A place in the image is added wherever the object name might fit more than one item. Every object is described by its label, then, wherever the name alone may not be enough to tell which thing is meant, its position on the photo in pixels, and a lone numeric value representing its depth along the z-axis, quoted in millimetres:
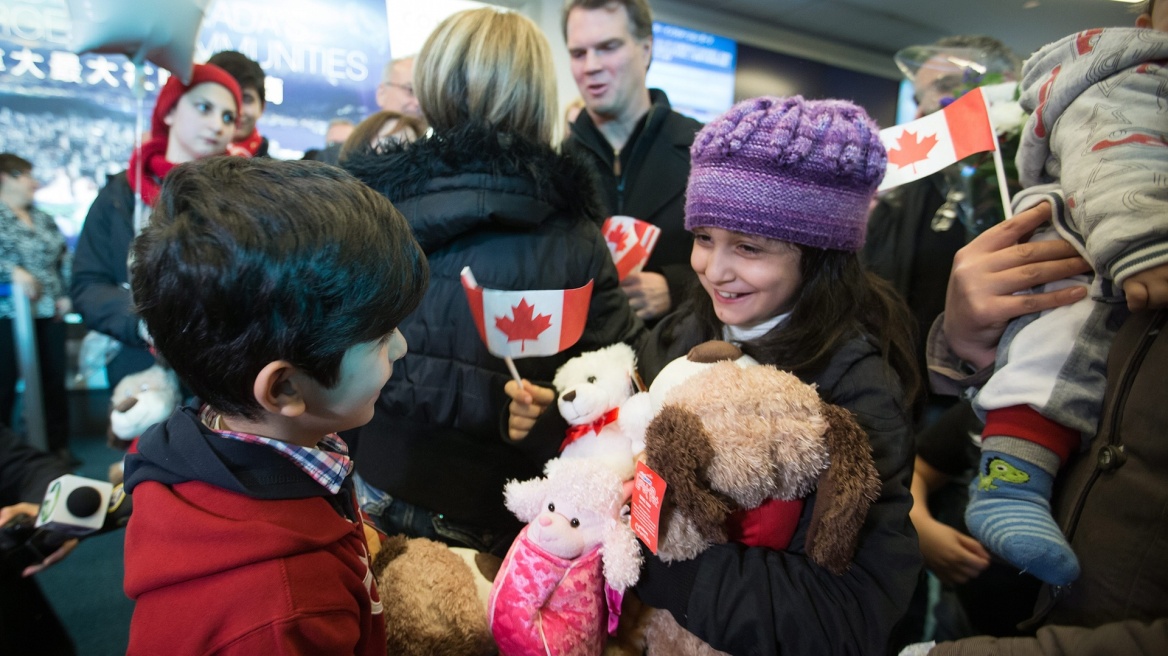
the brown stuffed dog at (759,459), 760
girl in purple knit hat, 818
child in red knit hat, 2113
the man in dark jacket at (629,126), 1959
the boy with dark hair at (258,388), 686
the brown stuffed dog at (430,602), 918
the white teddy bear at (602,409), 1008
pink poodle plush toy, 880
